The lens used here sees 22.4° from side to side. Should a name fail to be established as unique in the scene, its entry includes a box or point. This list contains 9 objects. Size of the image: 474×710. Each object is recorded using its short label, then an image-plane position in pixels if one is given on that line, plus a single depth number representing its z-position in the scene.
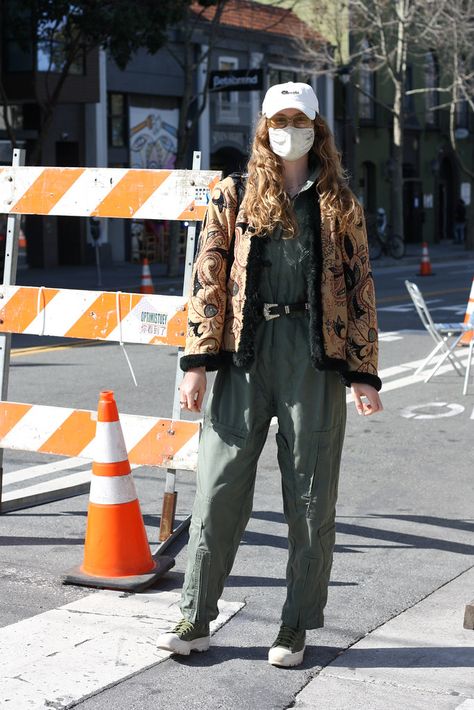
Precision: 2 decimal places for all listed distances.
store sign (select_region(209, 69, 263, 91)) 29.72
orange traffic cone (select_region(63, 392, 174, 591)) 5.25
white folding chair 11.44
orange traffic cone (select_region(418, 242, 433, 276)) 28.47
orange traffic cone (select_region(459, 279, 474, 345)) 12.02
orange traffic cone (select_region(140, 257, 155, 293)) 20.98
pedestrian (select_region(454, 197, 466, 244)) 46.62
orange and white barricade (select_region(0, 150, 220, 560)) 5.77
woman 4.34
